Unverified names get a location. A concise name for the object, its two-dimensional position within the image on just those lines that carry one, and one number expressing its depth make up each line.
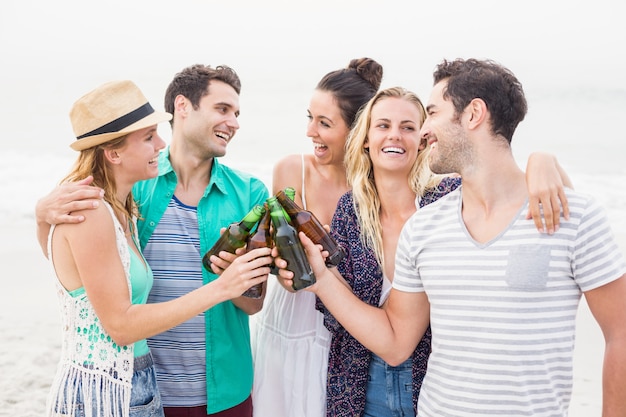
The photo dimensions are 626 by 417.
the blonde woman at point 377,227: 3.03
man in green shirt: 3.25
